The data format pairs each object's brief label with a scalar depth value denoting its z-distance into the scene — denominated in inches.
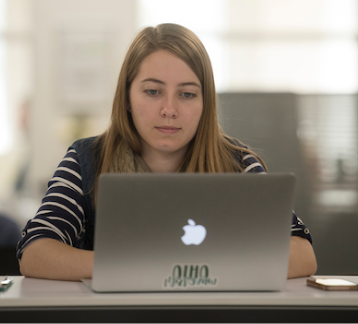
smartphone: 109.9
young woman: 125.2
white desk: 104.7
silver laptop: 106.4
